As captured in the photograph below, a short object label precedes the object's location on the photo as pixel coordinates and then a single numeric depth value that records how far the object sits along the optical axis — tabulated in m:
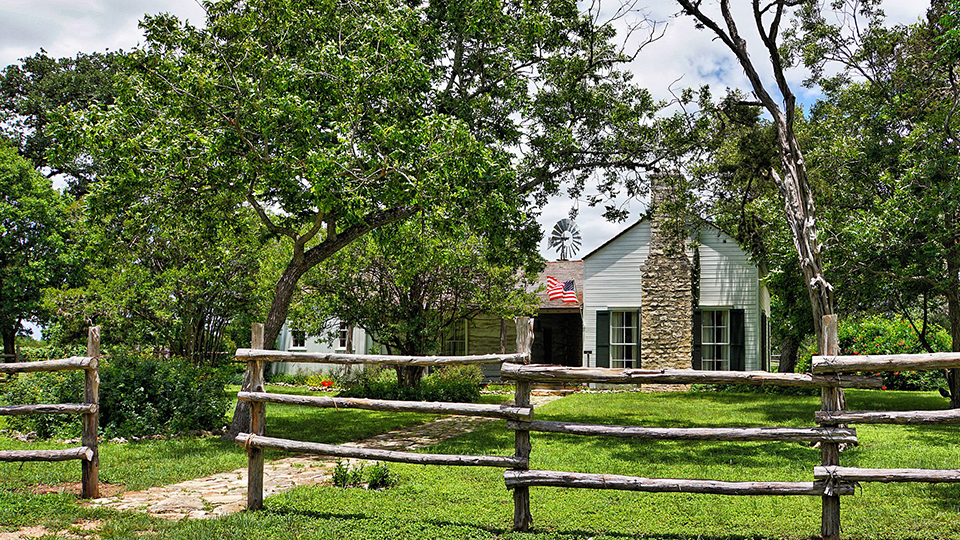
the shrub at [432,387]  16.73
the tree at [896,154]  11.76
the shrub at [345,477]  7.15
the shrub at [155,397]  10.45
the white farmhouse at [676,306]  20.92
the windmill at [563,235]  29.19
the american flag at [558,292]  21.94
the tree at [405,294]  16.52
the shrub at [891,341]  21.76
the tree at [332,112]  9.43
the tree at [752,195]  13.59
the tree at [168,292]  15.59
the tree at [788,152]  10.25
